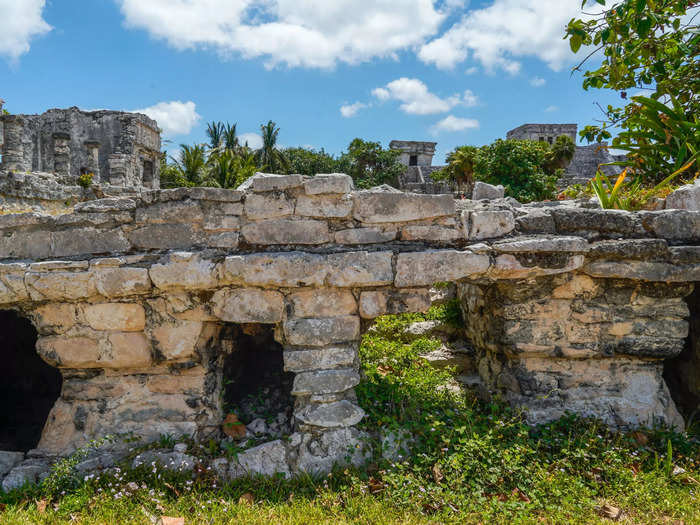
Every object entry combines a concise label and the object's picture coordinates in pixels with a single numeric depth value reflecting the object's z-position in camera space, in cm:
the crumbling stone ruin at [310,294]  313
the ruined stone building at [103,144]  1694
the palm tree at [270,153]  2722
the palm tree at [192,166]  1962
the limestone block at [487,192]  406
